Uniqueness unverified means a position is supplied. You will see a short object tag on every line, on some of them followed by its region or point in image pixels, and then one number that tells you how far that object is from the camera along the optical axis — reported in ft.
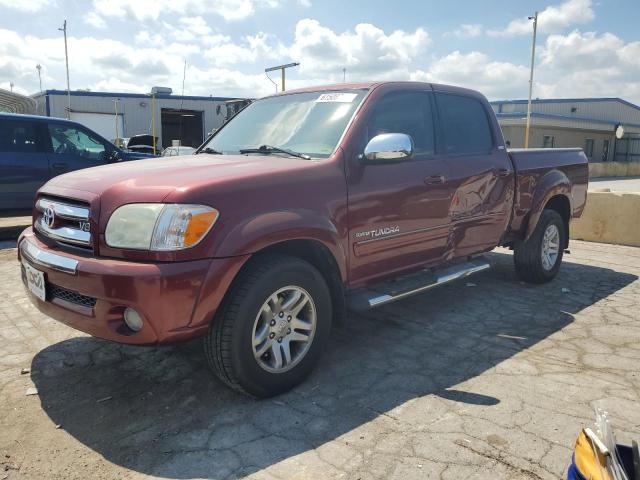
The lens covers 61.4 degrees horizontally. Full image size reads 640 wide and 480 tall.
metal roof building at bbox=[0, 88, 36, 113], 72.91
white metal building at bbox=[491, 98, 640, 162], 102.06
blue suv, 26.09
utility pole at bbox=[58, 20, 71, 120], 98.97
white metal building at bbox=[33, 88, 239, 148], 101.91
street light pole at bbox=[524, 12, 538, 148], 90.58
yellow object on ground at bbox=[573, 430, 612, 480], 5.95
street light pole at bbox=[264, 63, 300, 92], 44.75
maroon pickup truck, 8.91
